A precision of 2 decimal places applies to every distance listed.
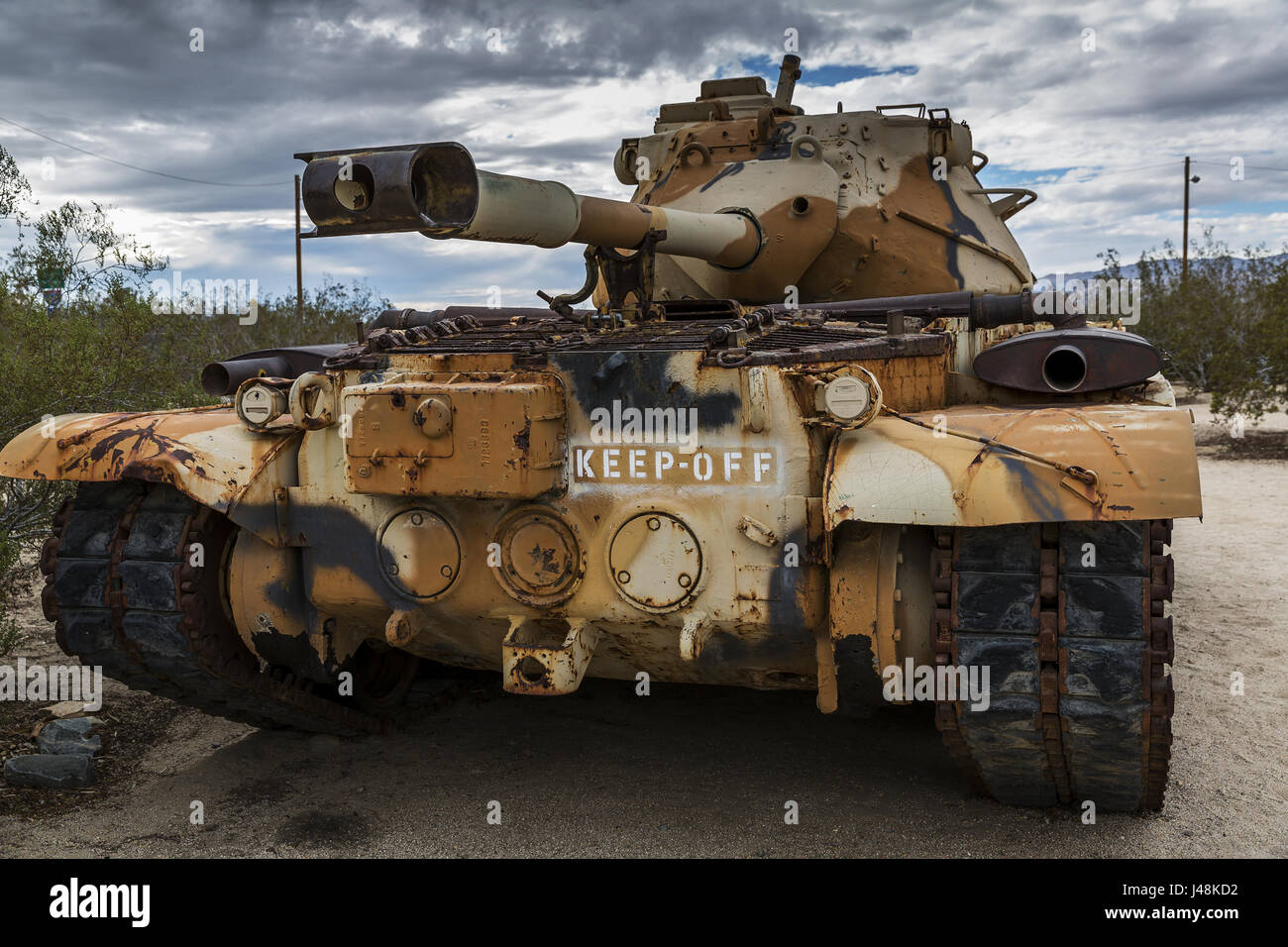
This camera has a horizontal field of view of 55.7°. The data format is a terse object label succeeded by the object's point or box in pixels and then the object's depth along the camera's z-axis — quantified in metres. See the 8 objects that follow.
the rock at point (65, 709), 6.14
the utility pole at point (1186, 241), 32.47
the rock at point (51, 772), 5.24
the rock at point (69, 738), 5.57
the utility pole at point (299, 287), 21.77
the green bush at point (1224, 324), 17.25
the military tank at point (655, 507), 3.88
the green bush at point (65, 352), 7.98
